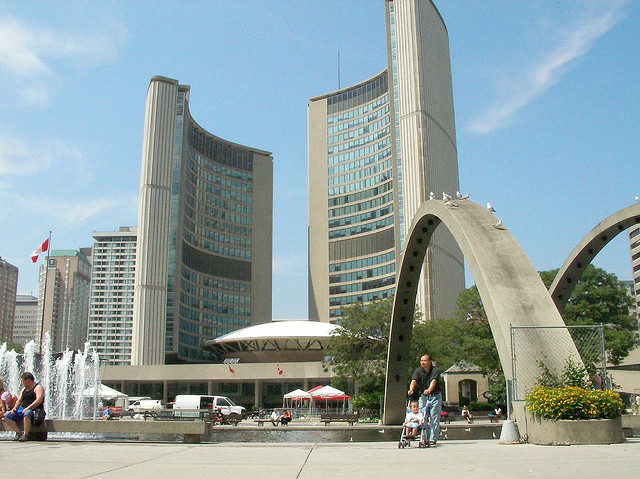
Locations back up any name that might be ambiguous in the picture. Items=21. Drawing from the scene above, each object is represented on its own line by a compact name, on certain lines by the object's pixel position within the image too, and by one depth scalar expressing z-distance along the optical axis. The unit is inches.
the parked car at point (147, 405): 2095.2
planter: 417.7
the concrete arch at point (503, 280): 499.8
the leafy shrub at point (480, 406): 1738.4
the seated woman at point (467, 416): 1331.3
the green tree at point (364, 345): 1788.9
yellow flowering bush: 425.7
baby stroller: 427.2
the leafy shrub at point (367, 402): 1654.8
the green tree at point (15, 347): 3319.4
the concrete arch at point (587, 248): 726.5
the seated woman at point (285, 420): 1377.0
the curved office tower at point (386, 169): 3526.1
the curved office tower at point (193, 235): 3385.8
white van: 1857.2
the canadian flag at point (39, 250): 1969.7
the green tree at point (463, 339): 1647.4
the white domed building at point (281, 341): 3093.0
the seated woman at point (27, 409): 468.4
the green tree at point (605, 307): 1717.5
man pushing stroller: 437.1
